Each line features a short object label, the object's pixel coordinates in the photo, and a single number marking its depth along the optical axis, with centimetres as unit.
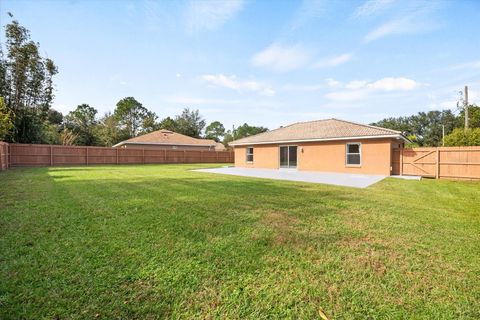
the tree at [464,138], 2075
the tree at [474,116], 3040
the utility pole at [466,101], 2181
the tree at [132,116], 5038
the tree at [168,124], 5336
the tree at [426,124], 5578
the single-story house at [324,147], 1420
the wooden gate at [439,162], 1183
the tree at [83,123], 4216
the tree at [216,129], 7683
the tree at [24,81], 2012
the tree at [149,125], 5172
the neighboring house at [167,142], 3213
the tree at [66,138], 3206
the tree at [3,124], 1322
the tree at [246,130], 6950
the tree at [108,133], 4269
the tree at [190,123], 5572
